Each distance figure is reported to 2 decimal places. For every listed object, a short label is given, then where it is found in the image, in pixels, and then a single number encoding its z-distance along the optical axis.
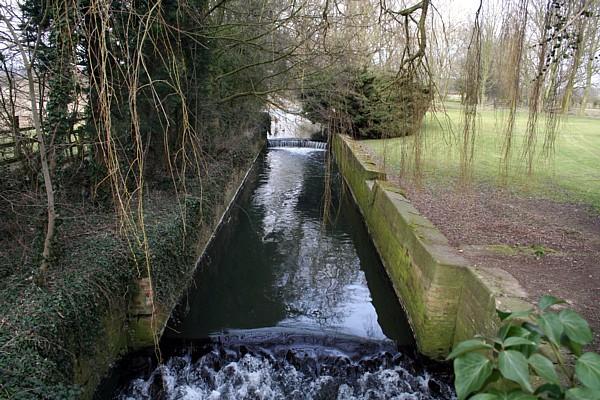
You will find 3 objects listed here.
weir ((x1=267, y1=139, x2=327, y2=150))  22.05
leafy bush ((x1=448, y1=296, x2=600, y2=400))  2.12
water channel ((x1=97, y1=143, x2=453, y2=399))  4.98
